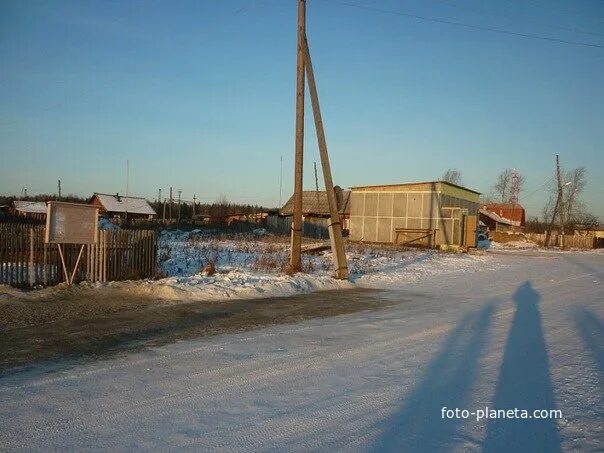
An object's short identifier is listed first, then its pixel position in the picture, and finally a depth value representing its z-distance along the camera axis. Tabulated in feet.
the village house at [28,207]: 206.45
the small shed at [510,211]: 300.57
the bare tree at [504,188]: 347.44
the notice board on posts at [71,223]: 35.29
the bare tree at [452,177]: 328.99
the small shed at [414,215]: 110.32
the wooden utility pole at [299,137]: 48.60
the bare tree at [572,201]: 247.91
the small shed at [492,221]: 238.27
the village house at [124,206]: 214.51
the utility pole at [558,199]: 166.40
